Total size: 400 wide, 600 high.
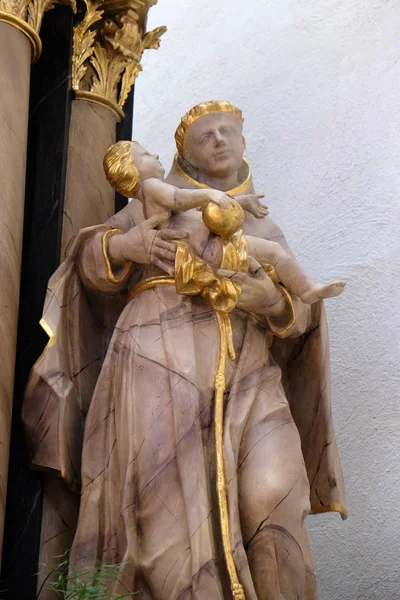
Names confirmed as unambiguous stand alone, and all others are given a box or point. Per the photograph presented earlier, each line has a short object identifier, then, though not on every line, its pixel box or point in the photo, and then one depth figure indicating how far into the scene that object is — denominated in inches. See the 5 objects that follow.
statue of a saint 260.0
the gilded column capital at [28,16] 302.7
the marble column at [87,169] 313.7
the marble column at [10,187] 280.0
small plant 243.5
